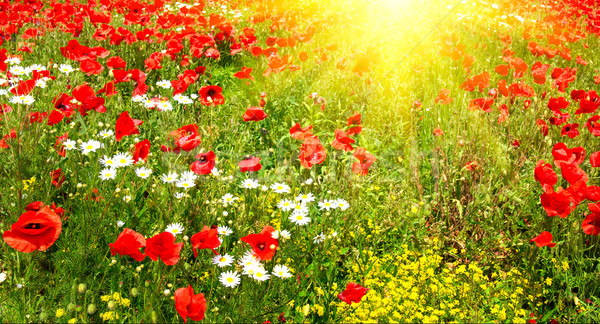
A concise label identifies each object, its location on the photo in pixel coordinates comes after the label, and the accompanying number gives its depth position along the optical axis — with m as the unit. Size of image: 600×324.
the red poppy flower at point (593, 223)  2.04
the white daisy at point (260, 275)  1.77
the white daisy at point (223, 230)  2.13
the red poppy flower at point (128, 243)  1.60
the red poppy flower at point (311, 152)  2.51
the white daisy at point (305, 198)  2.38
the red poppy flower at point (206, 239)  1.71
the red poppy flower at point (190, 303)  1.46
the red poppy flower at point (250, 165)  2.40
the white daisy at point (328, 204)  2.35
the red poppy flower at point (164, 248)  1.55
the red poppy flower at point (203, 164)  2.25
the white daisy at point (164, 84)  3.52
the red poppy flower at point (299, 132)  2.61
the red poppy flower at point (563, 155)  2.20
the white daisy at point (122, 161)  2.11
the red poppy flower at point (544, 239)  2.10
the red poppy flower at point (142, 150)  2.12
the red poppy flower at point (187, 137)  2.19
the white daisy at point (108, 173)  2.10
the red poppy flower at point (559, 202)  2.00
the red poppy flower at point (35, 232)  1.46
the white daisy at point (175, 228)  2.01
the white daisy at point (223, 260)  1.87
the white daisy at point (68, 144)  2.29
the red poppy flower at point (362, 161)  2.64
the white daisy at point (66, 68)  3.20
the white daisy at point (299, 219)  2.18
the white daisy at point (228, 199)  2.34
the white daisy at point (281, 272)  1.84
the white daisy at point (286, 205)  2.24
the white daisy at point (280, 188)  2.39
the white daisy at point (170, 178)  2.19
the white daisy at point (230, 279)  1.80
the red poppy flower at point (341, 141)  2.57
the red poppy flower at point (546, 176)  2.11
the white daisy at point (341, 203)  2.37
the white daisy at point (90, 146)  2.21
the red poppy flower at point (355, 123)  2.96
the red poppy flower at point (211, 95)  3.13
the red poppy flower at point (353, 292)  1.84
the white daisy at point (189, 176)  2.26
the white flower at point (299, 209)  2.28
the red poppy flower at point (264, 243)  1.72
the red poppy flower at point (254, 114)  2.85
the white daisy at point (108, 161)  2.09
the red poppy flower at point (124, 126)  2.13
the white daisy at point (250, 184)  2.39
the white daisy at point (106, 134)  2.46
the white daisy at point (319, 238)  2.19
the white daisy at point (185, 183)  2.20
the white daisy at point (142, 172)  2.22
